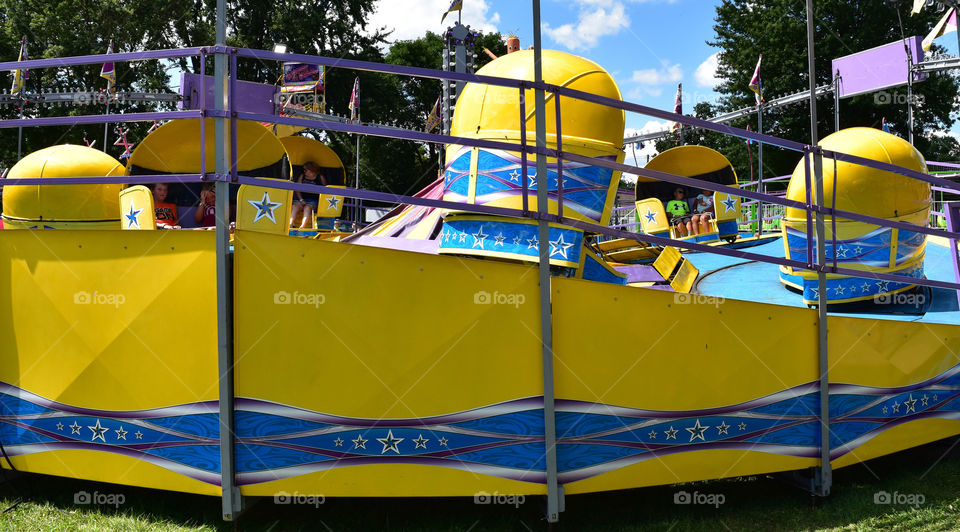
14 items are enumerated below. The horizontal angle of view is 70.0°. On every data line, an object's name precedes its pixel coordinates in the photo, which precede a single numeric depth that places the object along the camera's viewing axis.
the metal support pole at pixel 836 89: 17.16
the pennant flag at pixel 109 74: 14.84
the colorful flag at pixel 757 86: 19.12
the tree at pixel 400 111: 28.84
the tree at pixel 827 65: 32.66
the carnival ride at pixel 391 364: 3.78
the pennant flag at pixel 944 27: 7.23
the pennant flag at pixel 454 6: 8.13
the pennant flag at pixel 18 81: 16.21
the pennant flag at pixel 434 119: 13.47
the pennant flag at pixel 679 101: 23.40
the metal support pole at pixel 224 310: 3.63
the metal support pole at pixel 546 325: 3.86
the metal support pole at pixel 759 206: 12.68
